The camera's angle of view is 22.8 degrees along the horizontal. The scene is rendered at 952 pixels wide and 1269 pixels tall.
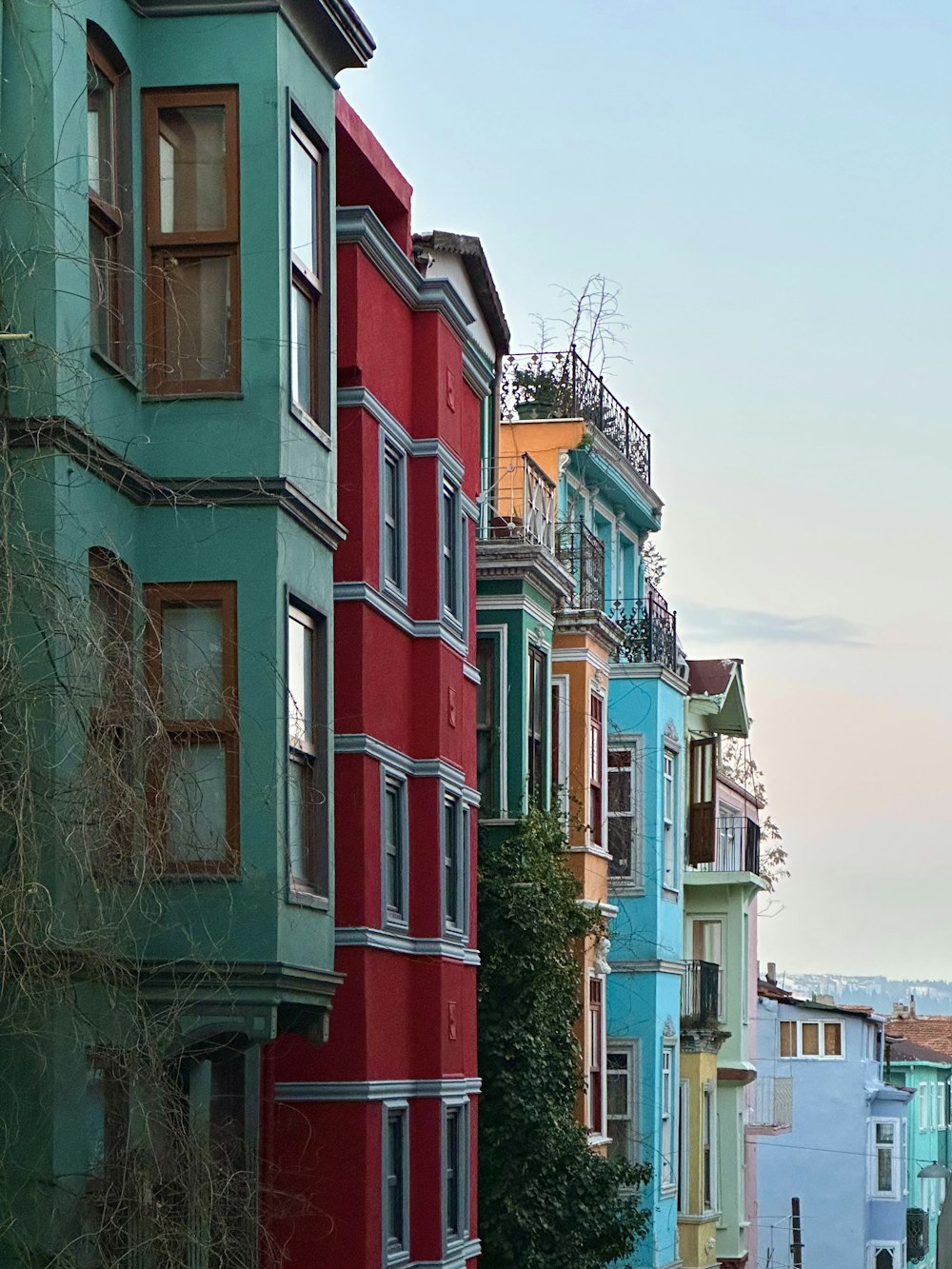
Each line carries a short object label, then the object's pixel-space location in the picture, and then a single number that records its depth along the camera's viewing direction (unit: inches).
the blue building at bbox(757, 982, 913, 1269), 2603.3
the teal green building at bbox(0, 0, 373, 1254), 513.7
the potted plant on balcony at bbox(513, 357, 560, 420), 1306.6
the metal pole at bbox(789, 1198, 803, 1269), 2155.5
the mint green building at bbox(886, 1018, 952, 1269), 3159.5
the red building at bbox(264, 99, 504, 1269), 756.0
